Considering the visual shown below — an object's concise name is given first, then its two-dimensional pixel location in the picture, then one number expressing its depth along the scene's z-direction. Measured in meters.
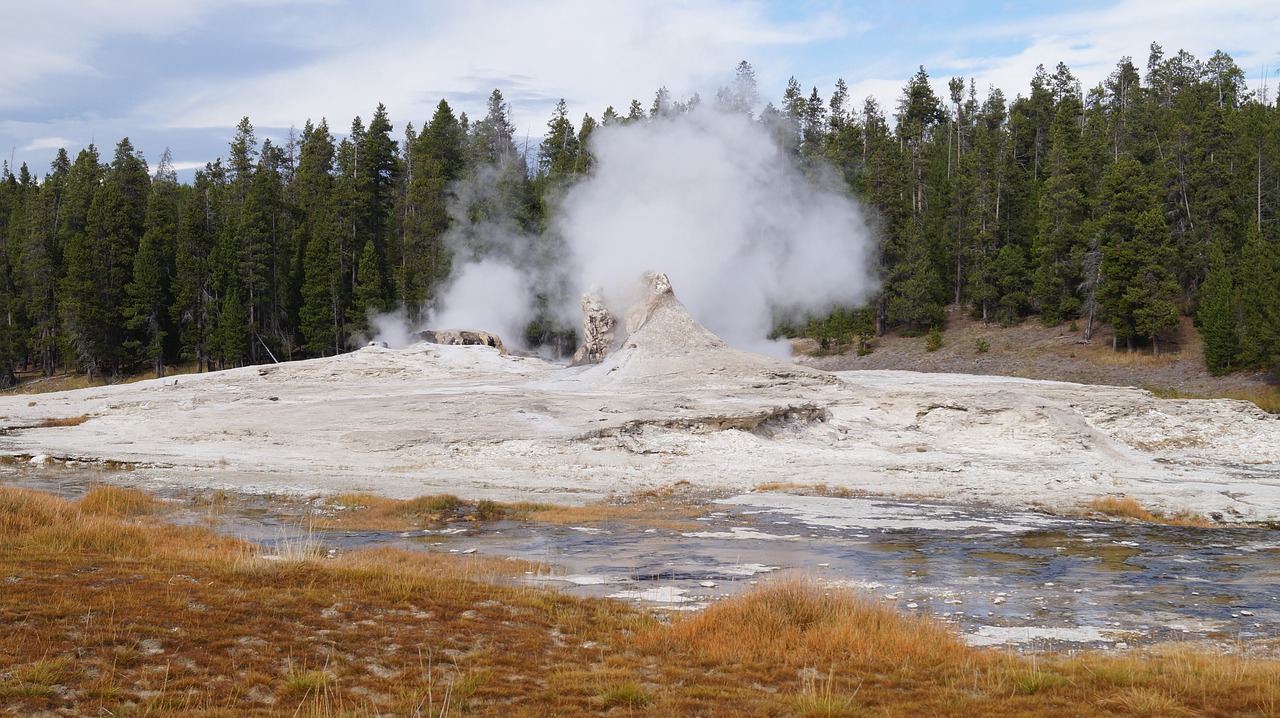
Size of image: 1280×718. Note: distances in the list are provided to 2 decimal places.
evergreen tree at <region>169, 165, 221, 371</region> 65.62
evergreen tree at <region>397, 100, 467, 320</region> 66.81
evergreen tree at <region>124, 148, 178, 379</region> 64.94
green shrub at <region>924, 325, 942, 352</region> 65.19
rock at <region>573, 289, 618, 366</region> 41.88
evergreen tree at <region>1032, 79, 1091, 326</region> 61.16
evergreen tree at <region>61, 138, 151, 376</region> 64.19
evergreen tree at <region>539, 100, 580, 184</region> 77.88
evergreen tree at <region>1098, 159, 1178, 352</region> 52.78
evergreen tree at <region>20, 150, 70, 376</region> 70.12
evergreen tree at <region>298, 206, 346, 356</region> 66.12
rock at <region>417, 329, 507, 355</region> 45.94
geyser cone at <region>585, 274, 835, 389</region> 33.34
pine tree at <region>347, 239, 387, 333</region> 66.19
